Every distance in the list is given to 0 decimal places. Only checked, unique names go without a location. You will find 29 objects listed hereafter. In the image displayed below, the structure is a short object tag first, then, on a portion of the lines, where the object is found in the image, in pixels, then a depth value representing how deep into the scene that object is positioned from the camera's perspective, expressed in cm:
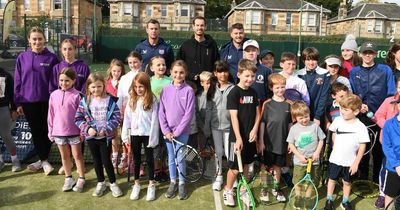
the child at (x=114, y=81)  557
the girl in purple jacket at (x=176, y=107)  469
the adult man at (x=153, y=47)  570
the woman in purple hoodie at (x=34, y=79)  515
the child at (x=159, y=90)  500
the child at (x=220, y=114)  493
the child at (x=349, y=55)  551
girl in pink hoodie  477
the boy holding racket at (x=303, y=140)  446
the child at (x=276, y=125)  458
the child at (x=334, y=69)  510
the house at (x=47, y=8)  4434
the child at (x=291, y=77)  497
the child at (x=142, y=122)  464
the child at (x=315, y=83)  495
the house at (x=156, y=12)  5100
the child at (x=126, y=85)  519
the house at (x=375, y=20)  5256
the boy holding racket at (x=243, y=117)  439
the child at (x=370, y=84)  494
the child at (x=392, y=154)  398
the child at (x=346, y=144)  432
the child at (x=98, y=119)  460
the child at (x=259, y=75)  511
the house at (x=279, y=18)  5303
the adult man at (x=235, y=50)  552
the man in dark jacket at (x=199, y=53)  567
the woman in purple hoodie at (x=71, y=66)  517
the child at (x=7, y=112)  532
